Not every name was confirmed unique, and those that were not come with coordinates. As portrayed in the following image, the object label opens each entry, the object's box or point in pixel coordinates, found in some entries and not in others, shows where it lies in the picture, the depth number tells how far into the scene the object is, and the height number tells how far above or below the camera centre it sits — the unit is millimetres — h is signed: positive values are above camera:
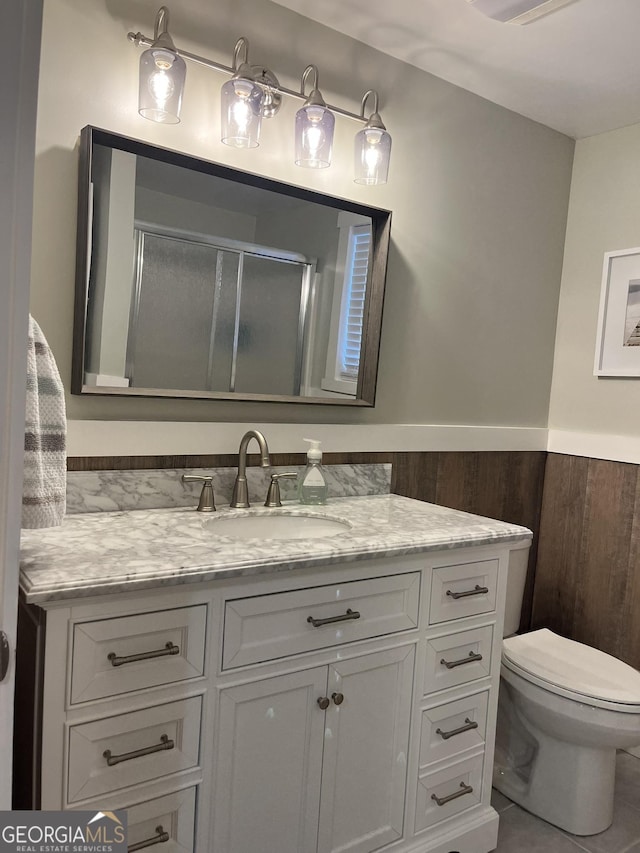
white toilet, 1904 -942
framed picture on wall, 2543 +342
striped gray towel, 1185 -136
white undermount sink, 1809 -387
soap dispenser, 1965 -277
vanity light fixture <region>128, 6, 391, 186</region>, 1632 +714
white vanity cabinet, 1216 -673
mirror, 1675 +260
